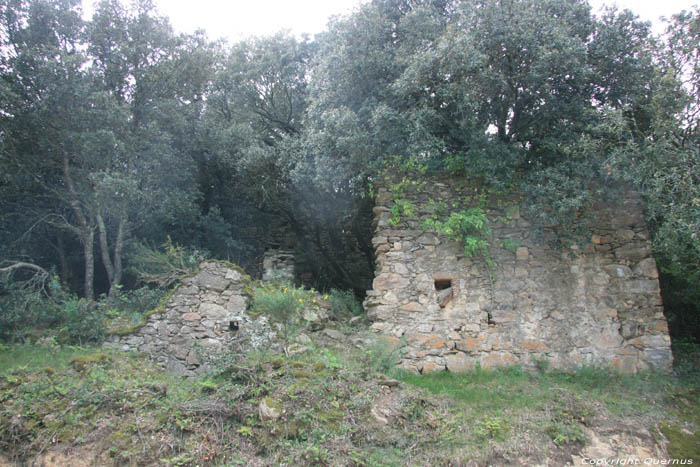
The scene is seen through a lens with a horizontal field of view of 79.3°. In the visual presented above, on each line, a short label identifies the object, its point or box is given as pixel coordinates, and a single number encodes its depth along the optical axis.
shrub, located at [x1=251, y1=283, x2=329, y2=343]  6.23
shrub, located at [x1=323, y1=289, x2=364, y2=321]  7.45
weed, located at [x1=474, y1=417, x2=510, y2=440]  4.45
